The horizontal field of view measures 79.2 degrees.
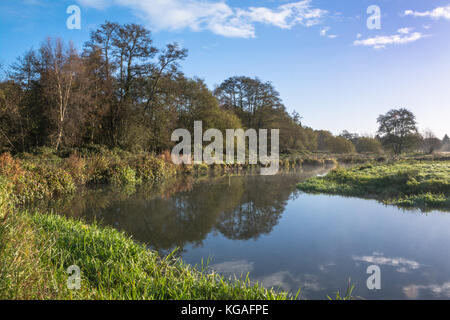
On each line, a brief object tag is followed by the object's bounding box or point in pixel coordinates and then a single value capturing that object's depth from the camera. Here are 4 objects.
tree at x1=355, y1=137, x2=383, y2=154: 46.25
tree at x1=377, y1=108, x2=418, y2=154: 39.25
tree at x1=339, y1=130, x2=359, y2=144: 66.59
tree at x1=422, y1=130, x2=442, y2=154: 41.84
